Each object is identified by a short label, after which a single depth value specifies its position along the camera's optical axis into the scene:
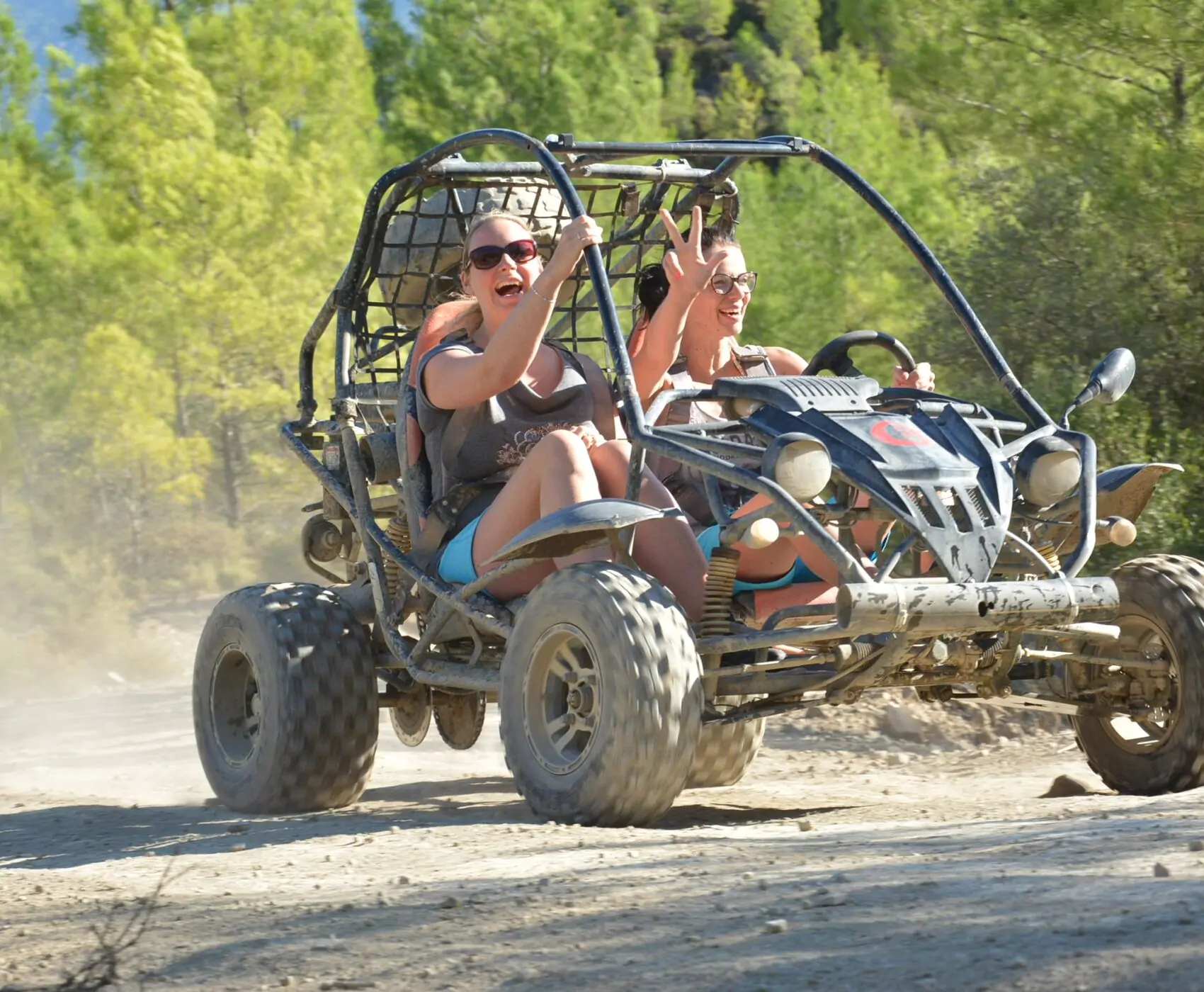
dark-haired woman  11.09
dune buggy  9.99
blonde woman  10.98
